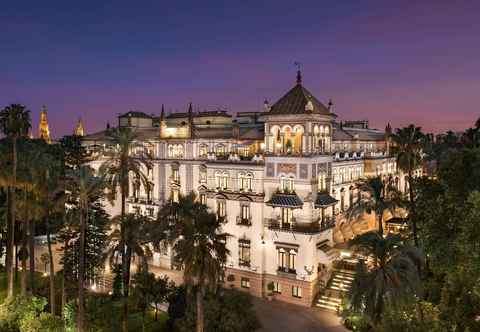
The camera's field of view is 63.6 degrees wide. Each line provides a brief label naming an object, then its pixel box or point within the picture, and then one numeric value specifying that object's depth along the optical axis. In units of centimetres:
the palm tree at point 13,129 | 3691
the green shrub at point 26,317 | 2930
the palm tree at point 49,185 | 3534
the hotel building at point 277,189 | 3819
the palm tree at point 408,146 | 3597
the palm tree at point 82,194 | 2748
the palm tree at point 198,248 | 2417
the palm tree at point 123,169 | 2862
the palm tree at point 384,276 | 1839
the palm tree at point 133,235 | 2811
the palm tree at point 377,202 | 3517
